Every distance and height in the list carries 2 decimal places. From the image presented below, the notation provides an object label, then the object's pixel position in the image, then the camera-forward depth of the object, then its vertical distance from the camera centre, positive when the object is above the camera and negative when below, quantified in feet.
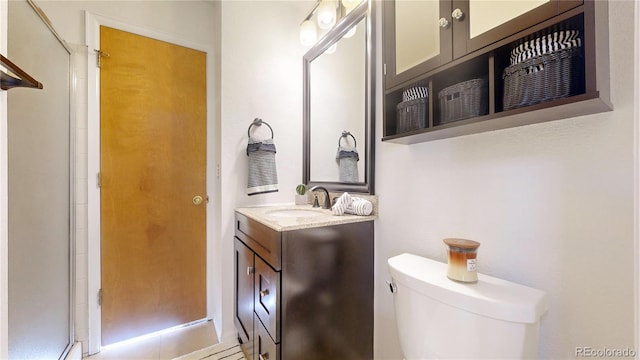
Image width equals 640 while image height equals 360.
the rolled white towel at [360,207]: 4.28 -0.46
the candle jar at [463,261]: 2.49 -0.82
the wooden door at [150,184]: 5.24 -0.07
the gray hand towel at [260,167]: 5.43 +0.30
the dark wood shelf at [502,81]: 1.84 +0.92
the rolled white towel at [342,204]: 4.36 -0.41
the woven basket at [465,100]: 2.67 +0.88
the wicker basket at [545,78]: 2.02 +0.86
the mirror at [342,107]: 4.52 +1.53
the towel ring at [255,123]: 5.74 +1.32
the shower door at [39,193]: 3.22 -0.18
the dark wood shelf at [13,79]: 2.36 +1.04
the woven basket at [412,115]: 3.22 +0.87
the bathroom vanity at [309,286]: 3.49 -1.61
